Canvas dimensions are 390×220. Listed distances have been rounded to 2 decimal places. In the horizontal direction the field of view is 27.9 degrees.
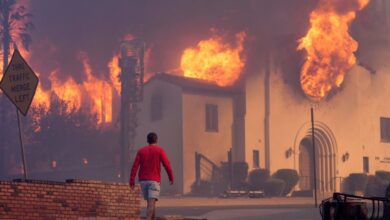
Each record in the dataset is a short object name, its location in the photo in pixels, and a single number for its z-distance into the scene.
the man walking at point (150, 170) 13.79
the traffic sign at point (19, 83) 16.75
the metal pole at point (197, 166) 50.54
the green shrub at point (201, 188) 49.96
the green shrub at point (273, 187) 49.25
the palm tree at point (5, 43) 61.25
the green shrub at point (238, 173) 50.47
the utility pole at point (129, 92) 53.06
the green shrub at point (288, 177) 51.44
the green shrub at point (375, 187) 49.69
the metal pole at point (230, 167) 49.88
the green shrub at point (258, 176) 50.53
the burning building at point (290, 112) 51.47
